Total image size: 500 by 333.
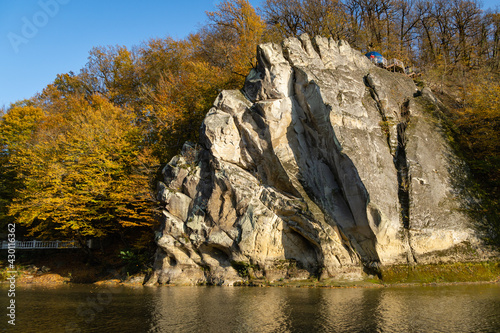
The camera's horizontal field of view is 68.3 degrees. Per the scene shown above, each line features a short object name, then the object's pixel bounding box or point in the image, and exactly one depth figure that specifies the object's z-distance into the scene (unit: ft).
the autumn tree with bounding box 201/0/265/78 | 105.50
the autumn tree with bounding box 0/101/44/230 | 103.96
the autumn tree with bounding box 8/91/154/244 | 82.53
